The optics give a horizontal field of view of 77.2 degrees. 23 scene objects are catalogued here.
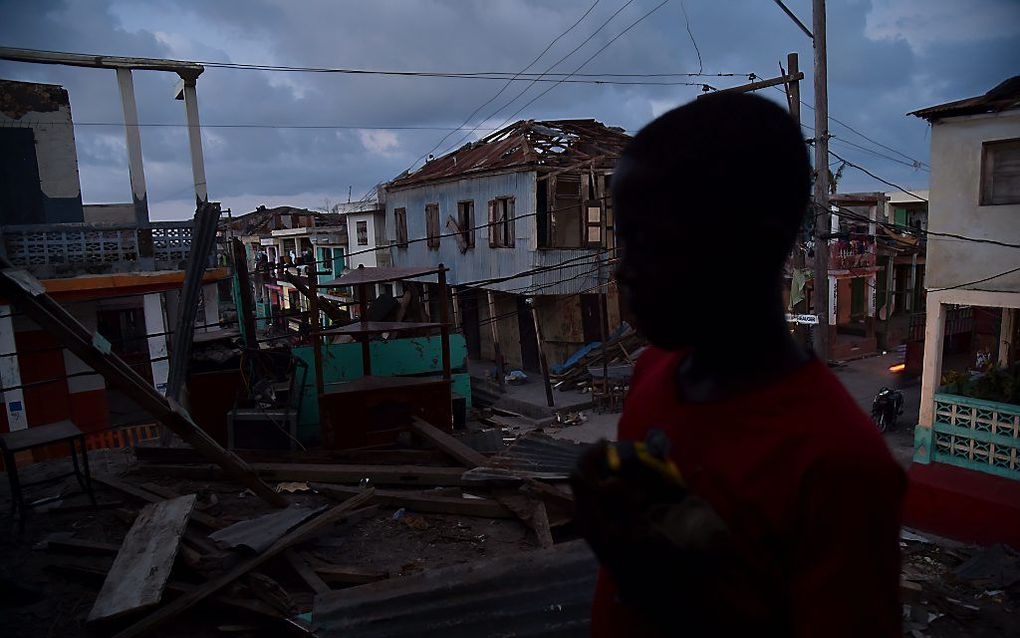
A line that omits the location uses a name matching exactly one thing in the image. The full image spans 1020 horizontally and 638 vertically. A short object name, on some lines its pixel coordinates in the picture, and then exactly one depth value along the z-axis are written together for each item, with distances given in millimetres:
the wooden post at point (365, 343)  10141
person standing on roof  976
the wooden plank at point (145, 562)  4238
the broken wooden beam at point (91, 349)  4352
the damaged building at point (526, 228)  20234
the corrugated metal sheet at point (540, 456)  6047
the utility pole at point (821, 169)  11906
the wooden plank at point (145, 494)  5539
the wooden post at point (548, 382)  18422
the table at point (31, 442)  5848
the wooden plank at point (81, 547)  5215
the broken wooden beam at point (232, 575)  4152
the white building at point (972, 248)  9188
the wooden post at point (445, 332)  9398
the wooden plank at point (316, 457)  7012
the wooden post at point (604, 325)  18391
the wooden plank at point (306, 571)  4535
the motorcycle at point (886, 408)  15430
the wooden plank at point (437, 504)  5637
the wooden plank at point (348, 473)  6301
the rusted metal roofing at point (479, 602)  3580
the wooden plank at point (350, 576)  4727
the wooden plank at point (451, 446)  6453
